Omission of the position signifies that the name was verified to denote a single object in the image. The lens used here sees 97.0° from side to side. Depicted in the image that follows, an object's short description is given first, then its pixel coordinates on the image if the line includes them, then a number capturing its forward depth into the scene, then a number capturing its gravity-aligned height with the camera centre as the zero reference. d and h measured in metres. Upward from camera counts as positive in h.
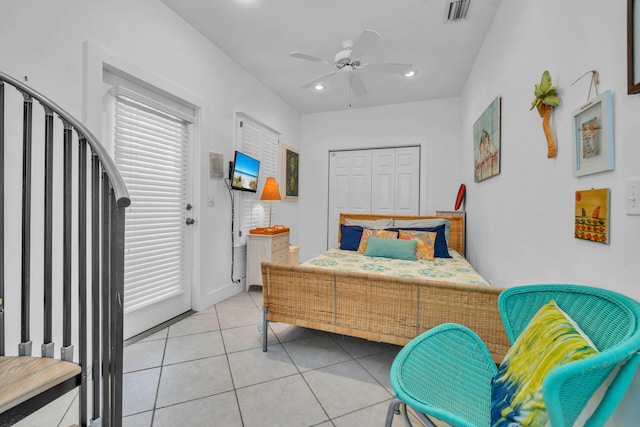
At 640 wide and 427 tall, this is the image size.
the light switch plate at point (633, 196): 0.91 +0.06
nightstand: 3.47 -0.51
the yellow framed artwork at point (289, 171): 4.57 +0.69
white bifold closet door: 4.68 +0.52
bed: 1.64 -0.59
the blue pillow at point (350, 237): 3.48 -0.31
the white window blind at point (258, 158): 3.55 +0.74
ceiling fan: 2.43 +1.40
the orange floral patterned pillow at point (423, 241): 2.99 -0.30
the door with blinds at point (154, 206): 2.26 +0.03
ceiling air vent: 2.31 +1.73
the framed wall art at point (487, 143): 2.37 +0.68
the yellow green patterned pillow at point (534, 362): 0.74 -0.46
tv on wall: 3.20 +0.46
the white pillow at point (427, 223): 3.40 -0.12
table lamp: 3.65 +0.26
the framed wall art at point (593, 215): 1.06 +0.00
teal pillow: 2.94 -0.38
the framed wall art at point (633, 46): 0.89 +0.54
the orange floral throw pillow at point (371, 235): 3.23 -0.26
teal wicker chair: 0.63 -0.44
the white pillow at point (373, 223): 3.66 -0.14
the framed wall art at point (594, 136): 1.04 +0.32
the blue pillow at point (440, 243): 3.11 -0.33
